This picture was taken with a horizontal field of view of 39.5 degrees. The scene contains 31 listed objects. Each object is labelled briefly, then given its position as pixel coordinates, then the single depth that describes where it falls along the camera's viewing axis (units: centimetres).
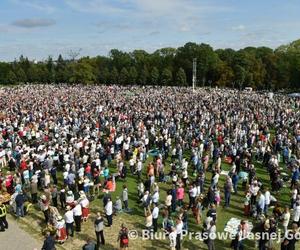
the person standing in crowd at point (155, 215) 1429
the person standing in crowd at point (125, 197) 1608
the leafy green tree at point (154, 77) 8906
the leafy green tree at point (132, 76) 9188
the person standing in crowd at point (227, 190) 1667
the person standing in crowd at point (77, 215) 1430
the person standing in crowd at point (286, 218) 1385
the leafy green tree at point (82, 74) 9369
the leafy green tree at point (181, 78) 8588
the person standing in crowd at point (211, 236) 1288
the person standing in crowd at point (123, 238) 1277
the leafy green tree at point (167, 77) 8731
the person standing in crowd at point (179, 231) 1300
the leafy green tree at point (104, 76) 9606
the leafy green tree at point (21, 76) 10200
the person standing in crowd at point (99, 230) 1328
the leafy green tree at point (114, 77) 9444
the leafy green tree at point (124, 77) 9294
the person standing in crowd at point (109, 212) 1456
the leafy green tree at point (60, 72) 9891
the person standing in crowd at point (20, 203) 1569
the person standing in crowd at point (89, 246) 1149
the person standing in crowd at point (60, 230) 1376
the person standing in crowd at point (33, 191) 1695
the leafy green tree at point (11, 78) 10175
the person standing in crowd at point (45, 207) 1523
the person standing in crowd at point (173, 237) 1292
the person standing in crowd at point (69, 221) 1398
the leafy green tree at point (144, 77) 9062
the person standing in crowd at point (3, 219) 1433
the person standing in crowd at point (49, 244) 1173
